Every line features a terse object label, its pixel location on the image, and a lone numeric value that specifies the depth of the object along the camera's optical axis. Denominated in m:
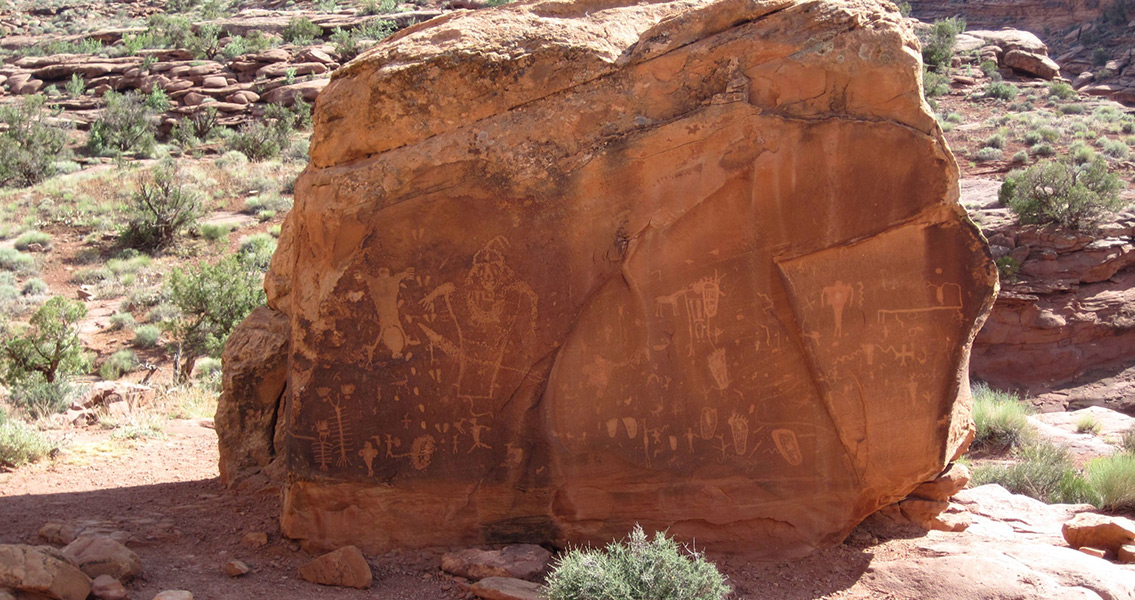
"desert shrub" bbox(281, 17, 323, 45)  34.38
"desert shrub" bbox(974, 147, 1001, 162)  20.47
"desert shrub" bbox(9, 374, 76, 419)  8.30
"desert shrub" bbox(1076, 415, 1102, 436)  10.21
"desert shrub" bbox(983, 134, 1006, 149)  21.28
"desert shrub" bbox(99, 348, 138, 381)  12.58
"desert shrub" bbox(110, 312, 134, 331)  14.71
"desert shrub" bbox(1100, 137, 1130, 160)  19.42
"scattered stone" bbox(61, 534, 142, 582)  4.20
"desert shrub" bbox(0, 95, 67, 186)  22.48
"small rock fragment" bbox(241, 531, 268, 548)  4.97
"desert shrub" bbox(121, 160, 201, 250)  18.41
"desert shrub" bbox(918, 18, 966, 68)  29.42
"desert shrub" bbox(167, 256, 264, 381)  13.38
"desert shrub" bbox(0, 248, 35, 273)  16.73
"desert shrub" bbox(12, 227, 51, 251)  17.84
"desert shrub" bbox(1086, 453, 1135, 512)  6.34
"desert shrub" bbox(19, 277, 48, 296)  15.76
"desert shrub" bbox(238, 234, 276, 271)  16.52
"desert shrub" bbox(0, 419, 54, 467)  6.32
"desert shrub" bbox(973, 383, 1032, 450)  9.39
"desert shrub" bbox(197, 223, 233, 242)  18.67
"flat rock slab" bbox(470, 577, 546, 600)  4.16
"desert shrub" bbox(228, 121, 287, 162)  25.09
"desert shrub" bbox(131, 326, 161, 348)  14.06
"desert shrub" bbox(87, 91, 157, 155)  25.53
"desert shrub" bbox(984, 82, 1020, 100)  26.45
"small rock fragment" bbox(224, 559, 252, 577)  4.51
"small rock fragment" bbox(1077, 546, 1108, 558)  5.07
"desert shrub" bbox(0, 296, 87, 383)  10.94
